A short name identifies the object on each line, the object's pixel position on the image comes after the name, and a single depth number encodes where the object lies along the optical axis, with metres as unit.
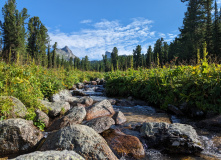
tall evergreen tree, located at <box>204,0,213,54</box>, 25.02
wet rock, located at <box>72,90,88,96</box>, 8.86
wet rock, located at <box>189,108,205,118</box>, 4.19
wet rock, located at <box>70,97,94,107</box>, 5.88
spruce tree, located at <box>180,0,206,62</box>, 24.45
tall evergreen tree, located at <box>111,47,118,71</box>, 68.44
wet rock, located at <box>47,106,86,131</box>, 3.48
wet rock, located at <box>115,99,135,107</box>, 6.35
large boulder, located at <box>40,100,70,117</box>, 4.25
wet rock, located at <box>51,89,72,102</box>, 5.80
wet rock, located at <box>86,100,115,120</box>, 4.38
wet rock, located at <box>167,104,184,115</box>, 4.62
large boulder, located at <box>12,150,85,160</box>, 1.31
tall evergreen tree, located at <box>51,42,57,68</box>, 44.09
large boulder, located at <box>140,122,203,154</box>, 2.56
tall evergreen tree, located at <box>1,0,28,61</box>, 21.75
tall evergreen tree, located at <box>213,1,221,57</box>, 22.61
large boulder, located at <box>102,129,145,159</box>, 2.49
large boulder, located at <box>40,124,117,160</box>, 1.97
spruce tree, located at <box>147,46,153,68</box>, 50.19
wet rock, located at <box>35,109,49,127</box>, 3.46
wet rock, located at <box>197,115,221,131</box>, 3.41
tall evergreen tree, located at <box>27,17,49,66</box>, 25.92
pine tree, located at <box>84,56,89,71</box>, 75.81
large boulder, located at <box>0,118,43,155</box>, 2.42
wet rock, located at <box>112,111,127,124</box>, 3.93
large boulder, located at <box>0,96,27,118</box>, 3.14
